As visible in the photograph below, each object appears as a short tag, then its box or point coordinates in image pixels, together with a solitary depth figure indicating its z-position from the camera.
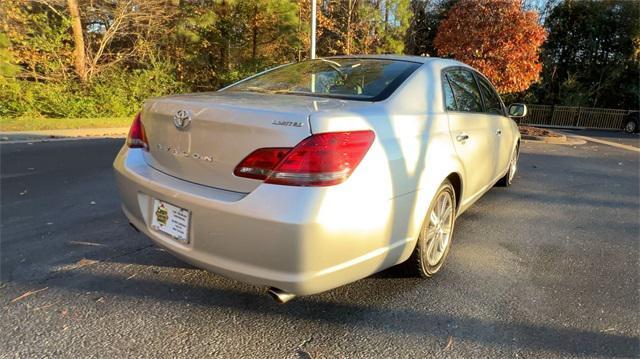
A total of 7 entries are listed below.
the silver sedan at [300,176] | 2.06
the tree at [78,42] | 13.98
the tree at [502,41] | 13.44
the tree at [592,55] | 21.88
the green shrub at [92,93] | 12.82
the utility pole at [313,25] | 11.87
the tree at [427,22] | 22.02
